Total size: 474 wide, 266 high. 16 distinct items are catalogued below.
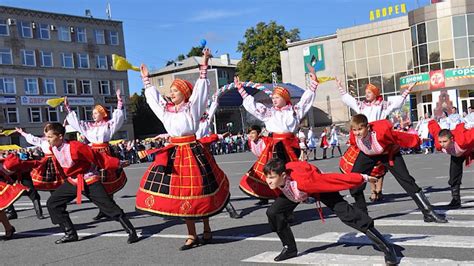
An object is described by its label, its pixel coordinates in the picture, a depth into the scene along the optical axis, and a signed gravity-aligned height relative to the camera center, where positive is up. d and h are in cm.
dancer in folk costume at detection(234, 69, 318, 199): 874 -27
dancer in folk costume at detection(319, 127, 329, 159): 2667 -158
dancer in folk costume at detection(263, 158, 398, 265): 550 -89
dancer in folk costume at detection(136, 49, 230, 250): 695 -62
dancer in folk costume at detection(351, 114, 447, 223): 729 -66
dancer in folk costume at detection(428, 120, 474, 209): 813 -72
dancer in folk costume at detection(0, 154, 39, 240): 862 -74
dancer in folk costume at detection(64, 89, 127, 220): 1020 -2
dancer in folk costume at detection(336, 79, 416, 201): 984 -6
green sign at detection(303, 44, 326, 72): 5819 +555
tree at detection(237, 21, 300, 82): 6588 +745
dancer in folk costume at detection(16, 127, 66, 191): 1180 -87
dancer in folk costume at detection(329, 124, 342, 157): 2761 -161
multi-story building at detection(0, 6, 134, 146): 5138 +636
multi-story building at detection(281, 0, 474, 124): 4431 +399
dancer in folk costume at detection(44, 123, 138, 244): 784 -71
